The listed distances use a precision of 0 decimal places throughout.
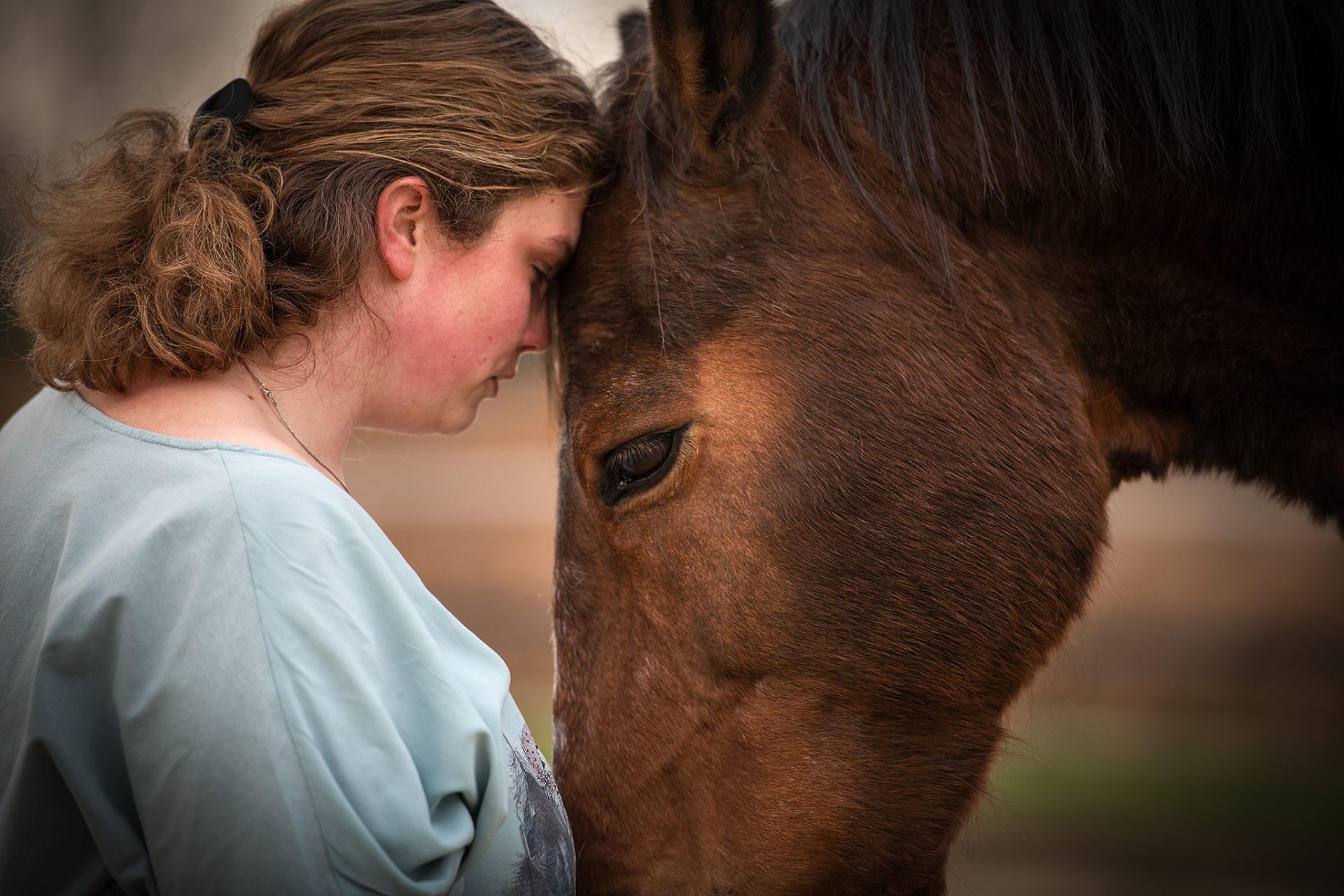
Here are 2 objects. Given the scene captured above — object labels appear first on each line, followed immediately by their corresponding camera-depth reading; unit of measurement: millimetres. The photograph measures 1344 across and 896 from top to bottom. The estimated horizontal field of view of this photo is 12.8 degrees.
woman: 3093
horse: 3274
